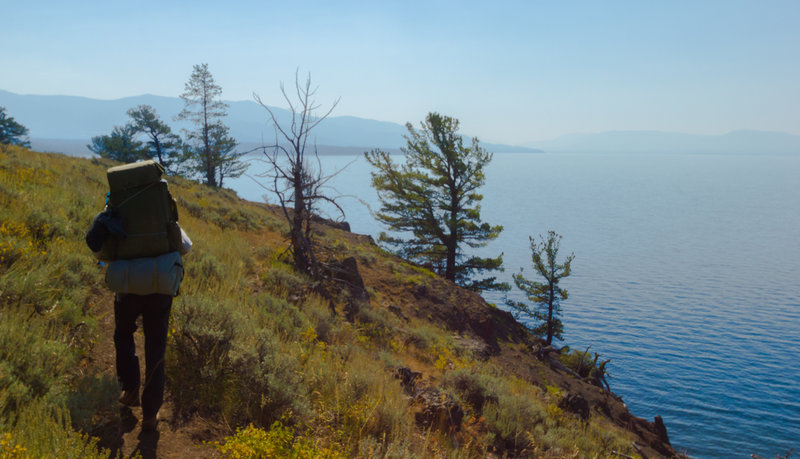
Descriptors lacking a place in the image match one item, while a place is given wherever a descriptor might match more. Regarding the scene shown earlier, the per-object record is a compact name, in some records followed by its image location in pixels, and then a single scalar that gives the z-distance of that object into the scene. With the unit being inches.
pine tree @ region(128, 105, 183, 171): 1657.2
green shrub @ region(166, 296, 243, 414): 167.8
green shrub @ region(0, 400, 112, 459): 96.0
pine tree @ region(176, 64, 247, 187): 1485.0
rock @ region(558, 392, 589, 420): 380.5
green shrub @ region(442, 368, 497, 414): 269.9
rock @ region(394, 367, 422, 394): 256.2
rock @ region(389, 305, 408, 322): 517.8
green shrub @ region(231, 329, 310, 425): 168.4
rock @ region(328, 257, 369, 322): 456.4
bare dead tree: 435.5
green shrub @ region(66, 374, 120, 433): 126.3
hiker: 129.3
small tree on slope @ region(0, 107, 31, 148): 1781.5
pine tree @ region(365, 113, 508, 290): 1035.9
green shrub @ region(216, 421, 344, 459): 129.7
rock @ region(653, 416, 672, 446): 572.5
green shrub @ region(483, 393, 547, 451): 234.7
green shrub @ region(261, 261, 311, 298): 352.5
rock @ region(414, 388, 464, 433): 217.9
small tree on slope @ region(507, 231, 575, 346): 990.4
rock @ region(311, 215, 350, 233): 1072.7
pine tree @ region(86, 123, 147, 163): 1721.1
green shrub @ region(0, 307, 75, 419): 120.6
